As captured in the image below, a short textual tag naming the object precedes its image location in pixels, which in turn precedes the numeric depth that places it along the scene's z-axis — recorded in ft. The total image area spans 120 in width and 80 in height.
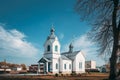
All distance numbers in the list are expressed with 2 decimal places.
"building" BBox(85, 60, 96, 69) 181.81
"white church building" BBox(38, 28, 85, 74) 84.90
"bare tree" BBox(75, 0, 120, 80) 25.72
